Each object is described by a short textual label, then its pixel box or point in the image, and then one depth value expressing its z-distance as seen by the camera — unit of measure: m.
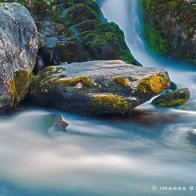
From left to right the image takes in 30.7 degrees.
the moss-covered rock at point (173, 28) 14.08
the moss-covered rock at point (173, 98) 9.70
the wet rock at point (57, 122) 7.62
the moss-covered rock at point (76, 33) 11.22
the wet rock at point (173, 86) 11.41
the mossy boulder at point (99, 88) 8.35
